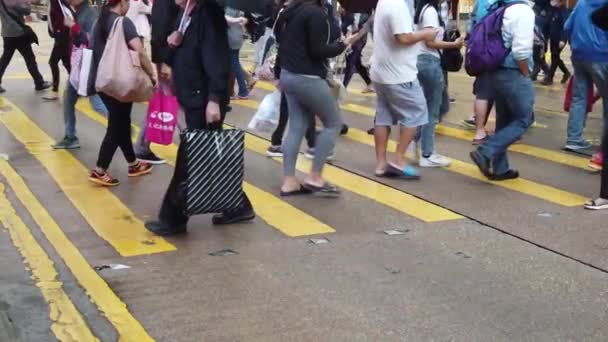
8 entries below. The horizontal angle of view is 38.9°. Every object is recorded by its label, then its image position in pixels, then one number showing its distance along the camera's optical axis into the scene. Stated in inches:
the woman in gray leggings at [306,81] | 261.1
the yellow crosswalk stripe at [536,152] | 350.3
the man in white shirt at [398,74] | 285.4
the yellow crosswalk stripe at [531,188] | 287.3
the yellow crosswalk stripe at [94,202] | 234.8
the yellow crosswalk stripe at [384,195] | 267.0
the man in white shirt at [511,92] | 298.2
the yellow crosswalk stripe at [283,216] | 249.1
